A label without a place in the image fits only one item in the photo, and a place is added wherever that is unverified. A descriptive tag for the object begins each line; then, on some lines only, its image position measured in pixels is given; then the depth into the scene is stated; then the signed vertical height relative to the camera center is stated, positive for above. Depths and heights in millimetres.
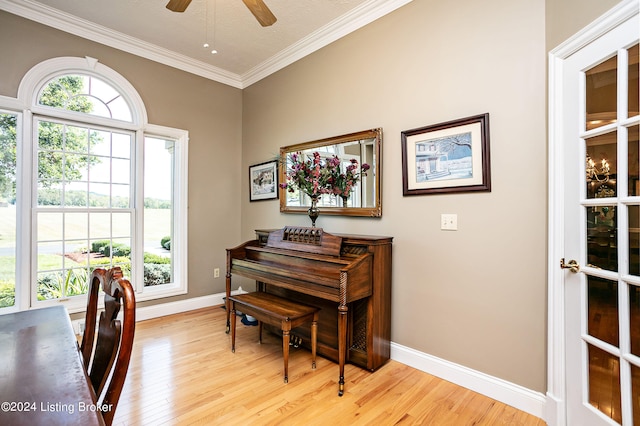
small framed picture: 3771 +403
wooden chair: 887 -393
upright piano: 2186 -525
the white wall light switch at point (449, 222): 2225 -58
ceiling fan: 1896 +1279
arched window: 2861 +236
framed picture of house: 2102 +411
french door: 1348 -54
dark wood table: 692 -461
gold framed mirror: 2652 +428
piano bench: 2229 -758
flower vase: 2904 +21
